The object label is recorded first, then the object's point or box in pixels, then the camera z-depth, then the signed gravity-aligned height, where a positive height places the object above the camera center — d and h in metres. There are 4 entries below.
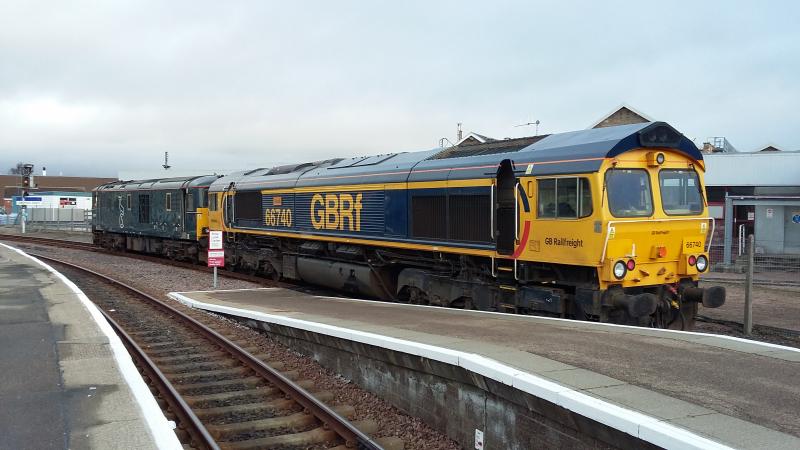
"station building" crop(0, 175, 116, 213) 85.55 +4.58
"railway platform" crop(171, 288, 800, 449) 4.22 -1.48
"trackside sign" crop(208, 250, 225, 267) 16.06 -1.27
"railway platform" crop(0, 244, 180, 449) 4.93 -1.77
